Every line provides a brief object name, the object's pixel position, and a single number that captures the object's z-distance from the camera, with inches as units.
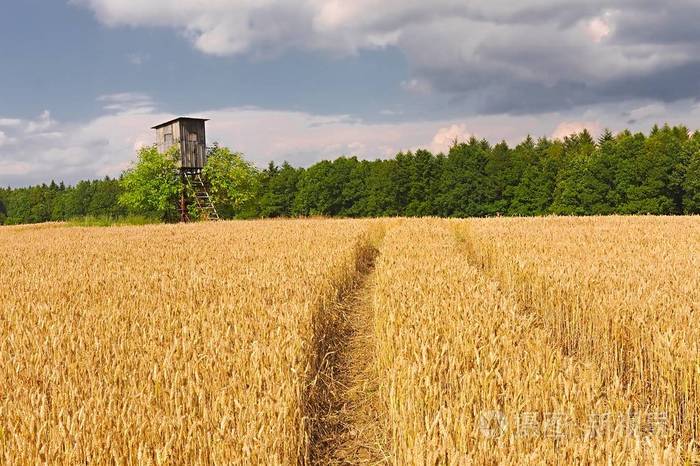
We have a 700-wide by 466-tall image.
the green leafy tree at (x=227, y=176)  1948.8
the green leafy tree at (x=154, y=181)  1817.2
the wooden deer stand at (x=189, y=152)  1763.0
